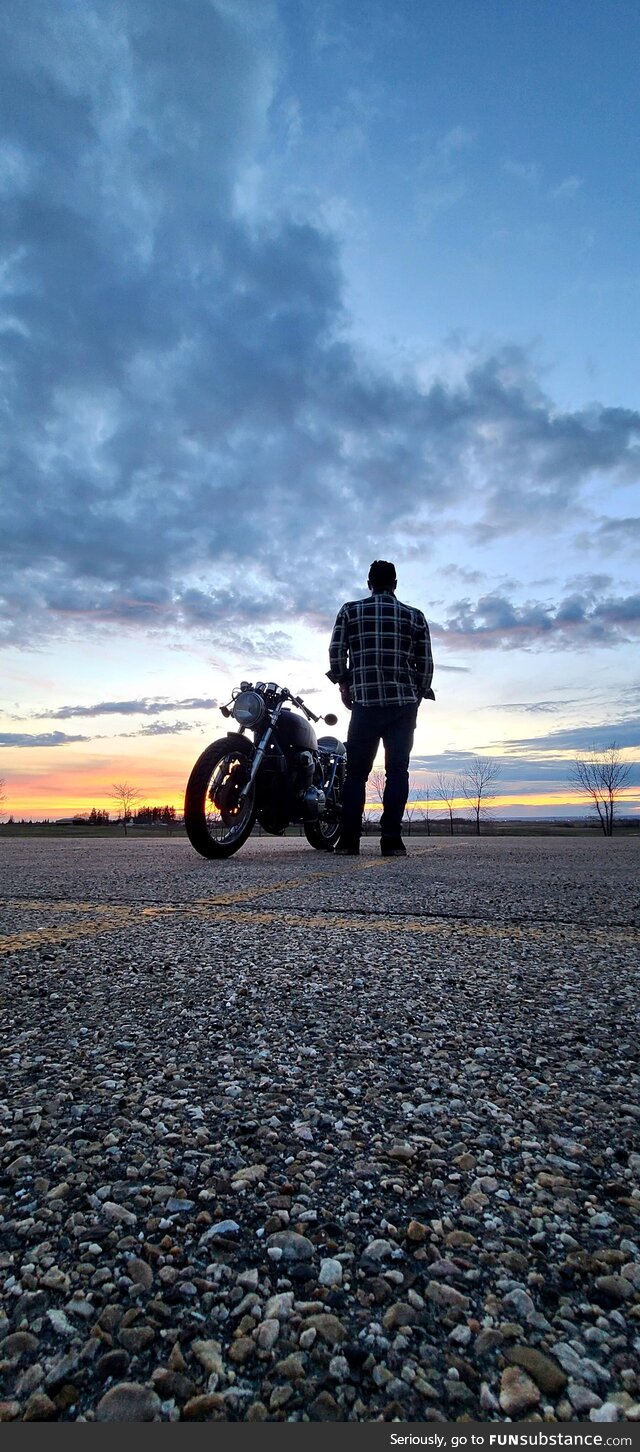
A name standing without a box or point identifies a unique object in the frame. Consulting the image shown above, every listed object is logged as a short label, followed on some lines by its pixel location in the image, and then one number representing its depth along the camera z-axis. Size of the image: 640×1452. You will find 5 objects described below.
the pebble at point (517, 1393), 0.56
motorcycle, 5.36
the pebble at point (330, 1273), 0.70
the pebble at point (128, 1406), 0.56
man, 6.07
